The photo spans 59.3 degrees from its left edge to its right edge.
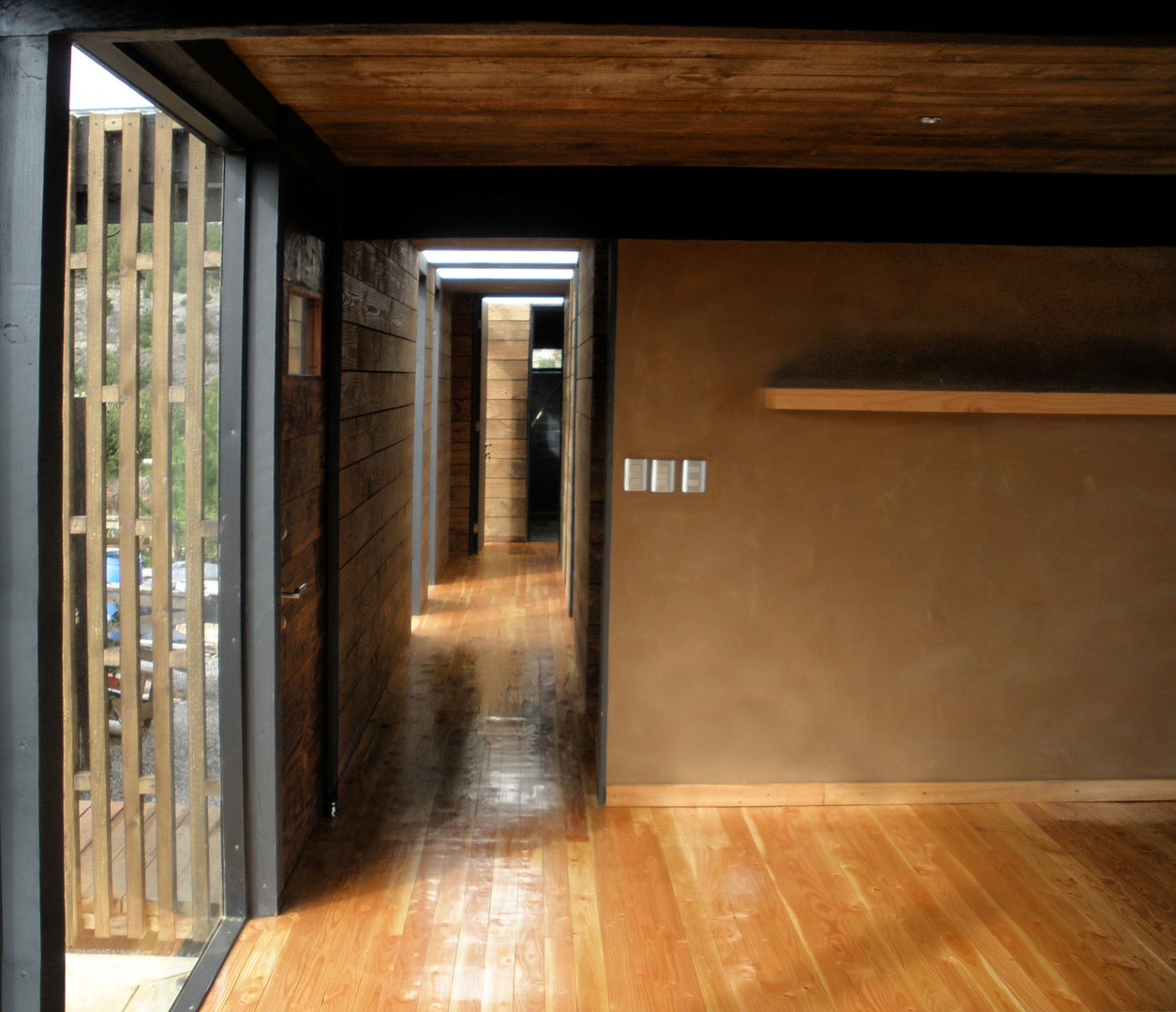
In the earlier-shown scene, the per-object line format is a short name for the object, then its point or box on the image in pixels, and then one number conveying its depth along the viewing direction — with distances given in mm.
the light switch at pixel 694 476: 3754
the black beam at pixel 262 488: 2805
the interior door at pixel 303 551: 3076
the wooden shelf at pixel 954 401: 3586
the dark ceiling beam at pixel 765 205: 3586
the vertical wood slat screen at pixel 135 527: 2215
